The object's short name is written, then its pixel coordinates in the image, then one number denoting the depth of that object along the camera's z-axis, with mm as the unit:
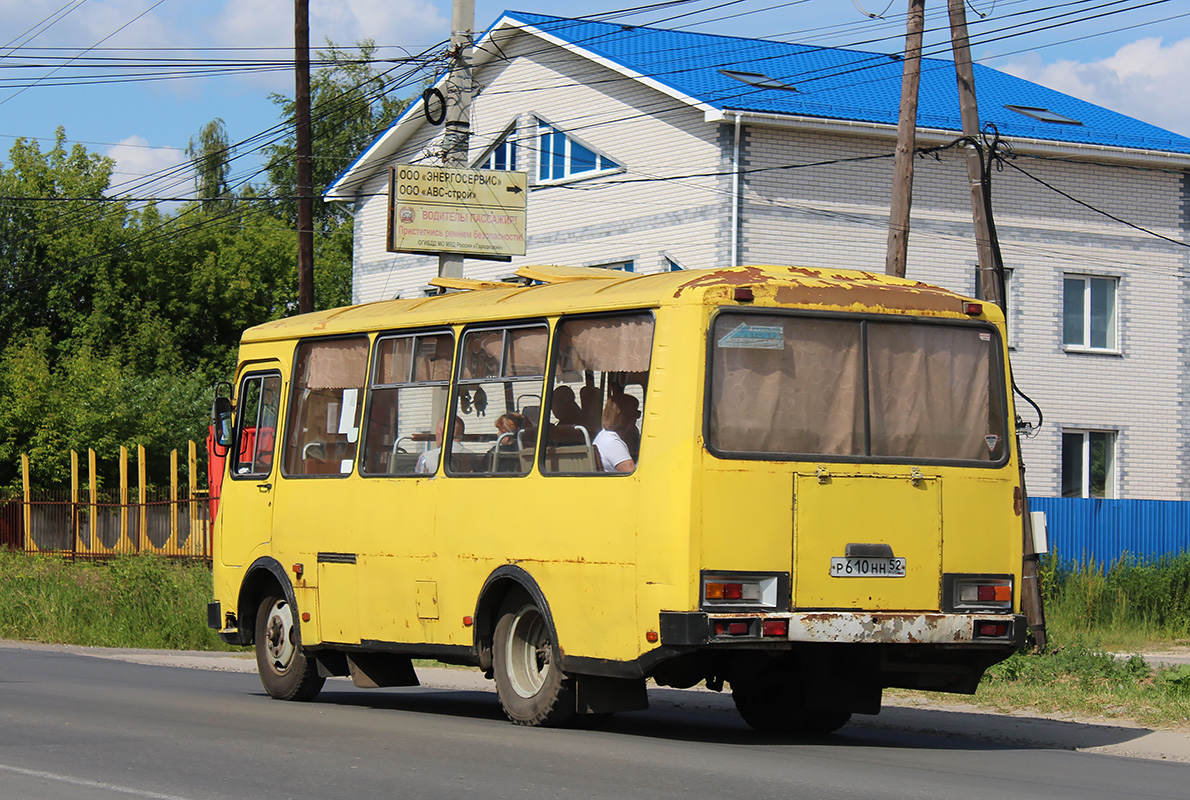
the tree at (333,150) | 62688
